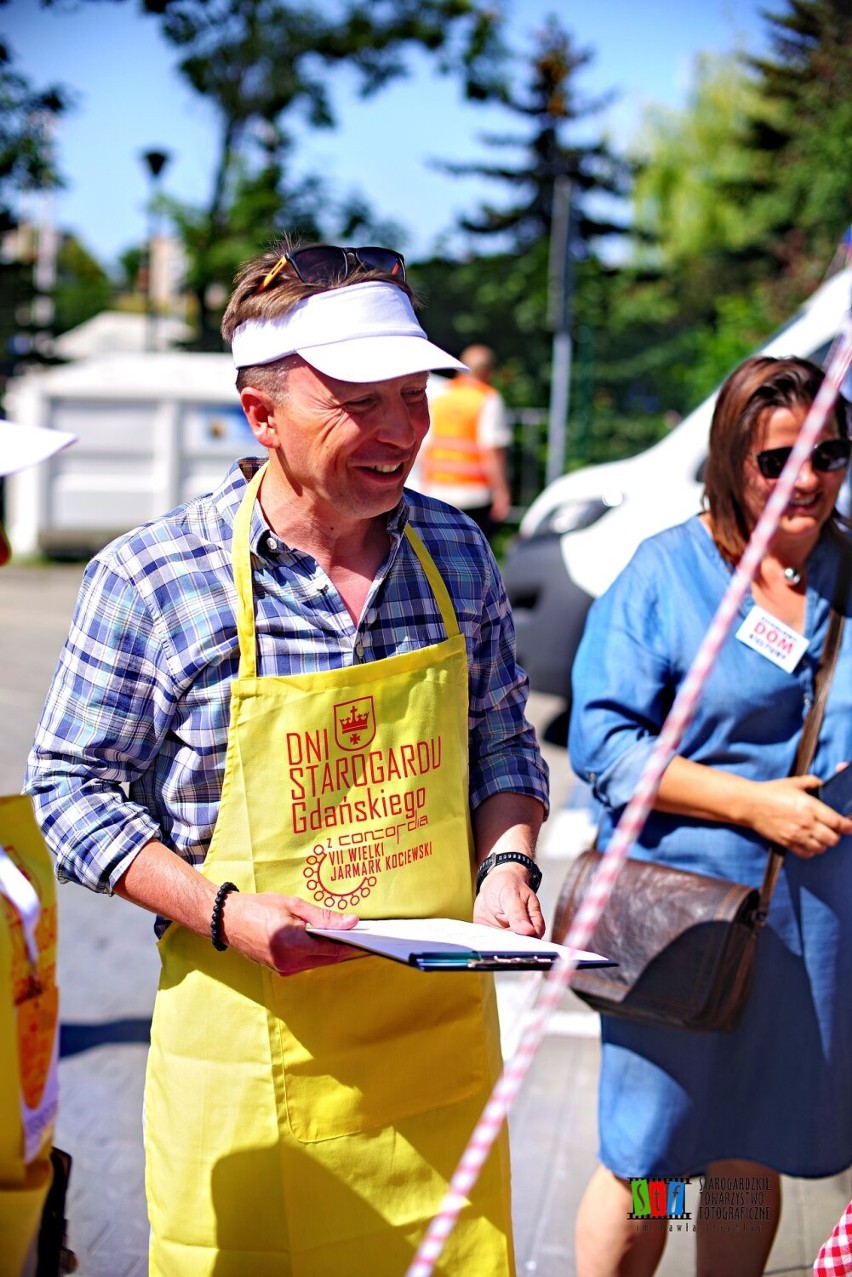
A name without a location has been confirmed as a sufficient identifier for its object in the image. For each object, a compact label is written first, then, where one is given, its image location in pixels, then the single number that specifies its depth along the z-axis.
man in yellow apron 2.00
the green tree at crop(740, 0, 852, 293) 17.91
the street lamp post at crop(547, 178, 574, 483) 11.00
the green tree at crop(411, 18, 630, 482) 25.34
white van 6.63
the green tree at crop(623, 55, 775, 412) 28.05
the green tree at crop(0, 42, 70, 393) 10.56
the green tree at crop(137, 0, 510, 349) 21.28
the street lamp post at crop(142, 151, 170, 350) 20.64
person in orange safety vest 10.37
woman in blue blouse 2.71
